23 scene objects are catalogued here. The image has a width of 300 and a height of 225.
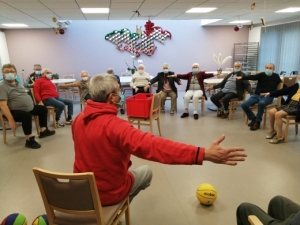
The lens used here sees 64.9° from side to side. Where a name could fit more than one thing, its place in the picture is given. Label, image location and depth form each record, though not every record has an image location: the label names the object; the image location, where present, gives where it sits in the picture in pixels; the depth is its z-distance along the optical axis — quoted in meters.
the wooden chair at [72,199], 1.18
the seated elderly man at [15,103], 3.43
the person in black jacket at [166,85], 5.54
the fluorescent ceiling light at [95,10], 5.23
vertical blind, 6.92
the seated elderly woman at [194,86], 5.19
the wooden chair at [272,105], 4.25
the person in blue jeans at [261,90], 4.25
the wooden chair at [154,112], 3.62
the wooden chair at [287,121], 3.51
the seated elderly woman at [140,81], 5.67
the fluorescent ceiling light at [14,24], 6.87
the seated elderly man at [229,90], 4.89
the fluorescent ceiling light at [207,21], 7.57
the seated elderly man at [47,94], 4.36
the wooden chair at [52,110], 4.34
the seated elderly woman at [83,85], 5.27
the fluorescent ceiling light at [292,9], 5.63
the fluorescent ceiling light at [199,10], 5.59
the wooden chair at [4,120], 3.71
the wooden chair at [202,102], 5.23
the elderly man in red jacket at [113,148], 1.19
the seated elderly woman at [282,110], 3.56
